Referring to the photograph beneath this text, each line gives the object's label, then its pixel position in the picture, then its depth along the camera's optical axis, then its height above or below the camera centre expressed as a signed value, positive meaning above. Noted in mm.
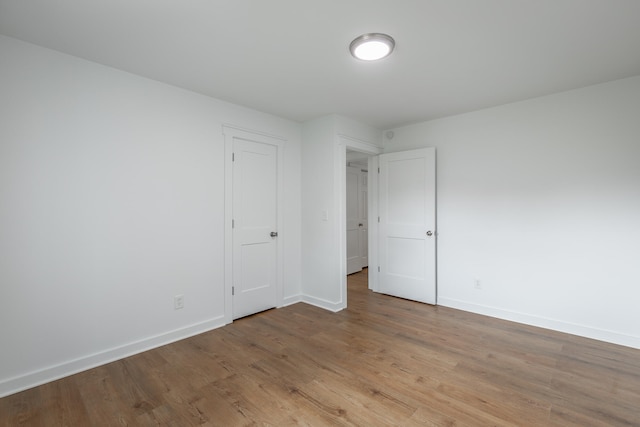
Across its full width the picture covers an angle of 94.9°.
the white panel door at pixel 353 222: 5965 -170
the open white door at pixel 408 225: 3959 -156
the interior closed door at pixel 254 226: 3453 -159
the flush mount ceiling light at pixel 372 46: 2070 +1233
